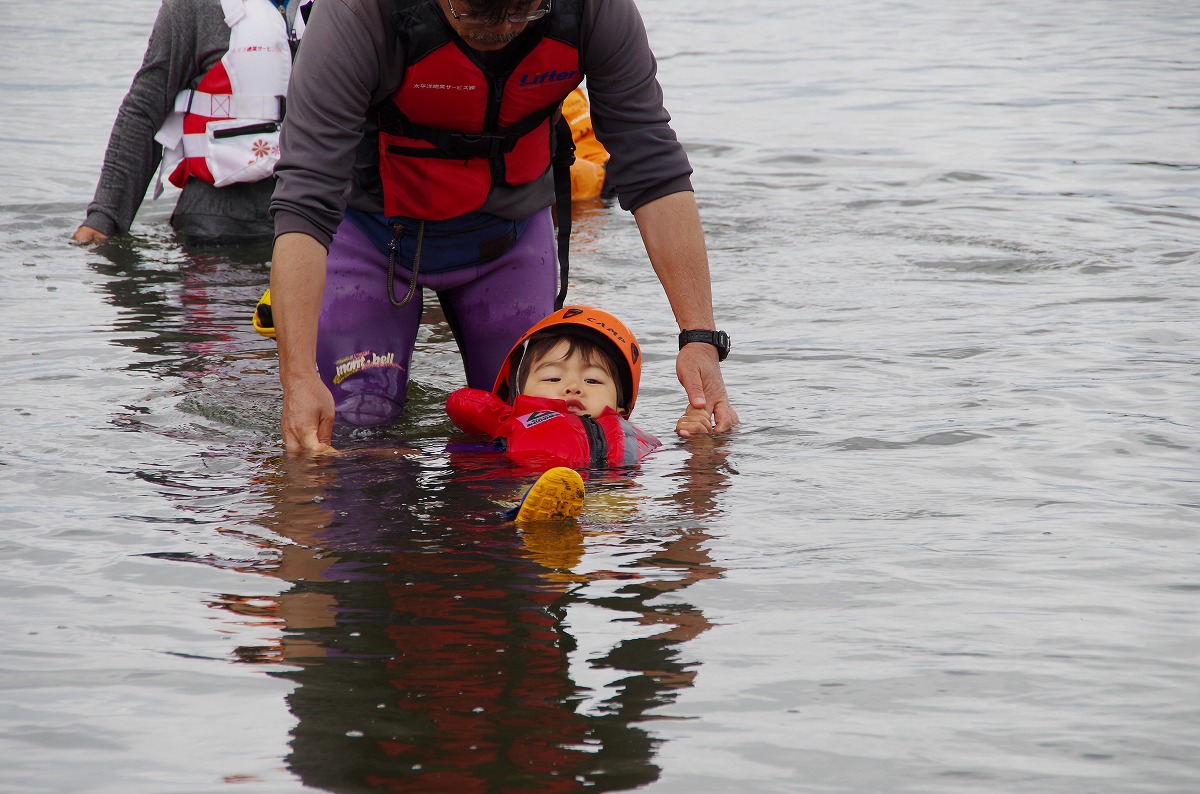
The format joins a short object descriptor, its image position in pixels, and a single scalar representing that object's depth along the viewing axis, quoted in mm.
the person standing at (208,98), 7697
